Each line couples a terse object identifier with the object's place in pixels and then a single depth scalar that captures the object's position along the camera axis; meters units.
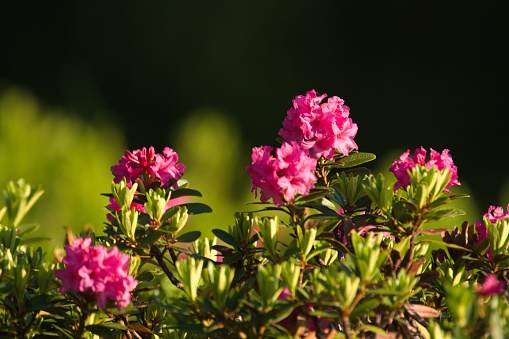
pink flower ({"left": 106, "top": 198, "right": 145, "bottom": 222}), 4.27
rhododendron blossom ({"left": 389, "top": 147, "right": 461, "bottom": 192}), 4.26
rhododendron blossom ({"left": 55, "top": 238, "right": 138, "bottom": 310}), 3.45
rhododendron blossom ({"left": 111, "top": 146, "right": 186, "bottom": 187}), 4.35
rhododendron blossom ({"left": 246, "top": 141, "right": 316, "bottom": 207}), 3.79
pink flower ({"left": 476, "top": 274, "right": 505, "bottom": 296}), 3.07
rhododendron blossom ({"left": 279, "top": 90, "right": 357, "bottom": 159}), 4.25
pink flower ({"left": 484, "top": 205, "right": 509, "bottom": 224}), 4.30
